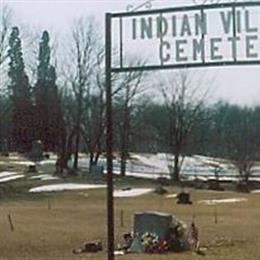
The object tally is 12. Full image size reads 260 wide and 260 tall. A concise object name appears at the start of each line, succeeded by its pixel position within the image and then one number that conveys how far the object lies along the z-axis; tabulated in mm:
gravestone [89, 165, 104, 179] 55259
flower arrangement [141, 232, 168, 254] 18859
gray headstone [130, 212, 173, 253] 19297
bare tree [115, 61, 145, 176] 62594
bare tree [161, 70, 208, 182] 66312
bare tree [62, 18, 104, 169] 63219
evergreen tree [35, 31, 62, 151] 65375
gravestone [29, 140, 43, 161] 68312
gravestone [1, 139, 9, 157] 70225
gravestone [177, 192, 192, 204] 38578
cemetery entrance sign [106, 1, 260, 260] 11055
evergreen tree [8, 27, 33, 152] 66250
